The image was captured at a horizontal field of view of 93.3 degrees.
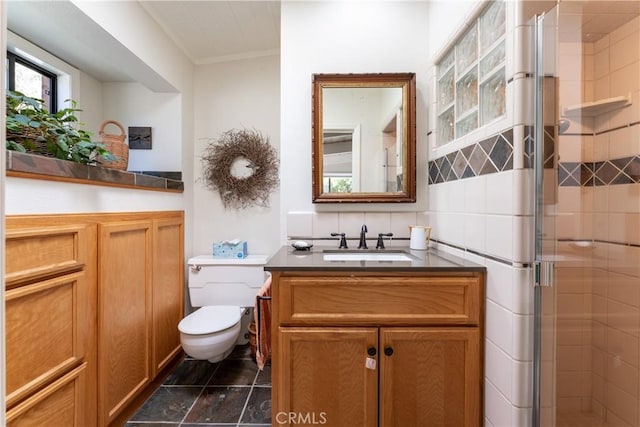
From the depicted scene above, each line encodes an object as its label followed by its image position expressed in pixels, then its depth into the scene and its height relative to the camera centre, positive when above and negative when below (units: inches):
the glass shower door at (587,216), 35.7 -0.6
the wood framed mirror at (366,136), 68.2 +17.0
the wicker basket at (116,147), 66.5 +14.1
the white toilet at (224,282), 81.8 -19.5
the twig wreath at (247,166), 91.2 +12.9
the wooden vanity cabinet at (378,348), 46.6 -21.4
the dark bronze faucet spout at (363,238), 67.9 -6.2
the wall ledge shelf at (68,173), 40.6 +6.3
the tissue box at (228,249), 88.2 -11.3
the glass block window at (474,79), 43.3 +22.5
